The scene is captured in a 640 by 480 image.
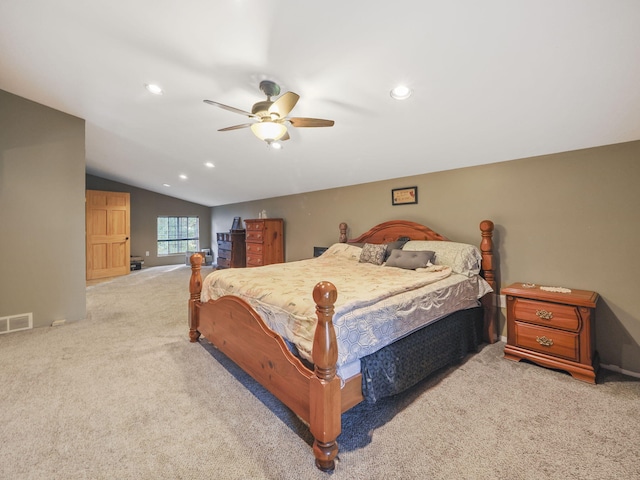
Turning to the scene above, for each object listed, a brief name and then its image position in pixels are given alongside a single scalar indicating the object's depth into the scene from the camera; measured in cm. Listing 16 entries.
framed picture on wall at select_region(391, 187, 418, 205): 364
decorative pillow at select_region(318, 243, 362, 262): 382
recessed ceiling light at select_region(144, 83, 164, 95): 253
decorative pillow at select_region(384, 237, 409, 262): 341
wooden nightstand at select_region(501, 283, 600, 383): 213
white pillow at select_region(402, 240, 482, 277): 276
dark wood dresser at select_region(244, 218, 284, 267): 558
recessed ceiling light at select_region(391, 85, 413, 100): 207
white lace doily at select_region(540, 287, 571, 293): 236
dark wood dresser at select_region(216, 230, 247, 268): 695
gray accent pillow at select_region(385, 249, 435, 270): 288
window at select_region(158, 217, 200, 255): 830
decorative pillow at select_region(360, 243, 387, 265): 336
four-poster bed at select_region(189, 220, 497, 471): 140
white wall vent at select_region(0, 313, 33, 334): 310
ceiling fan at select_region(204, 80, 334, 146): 193
